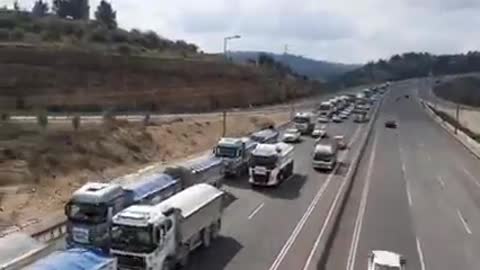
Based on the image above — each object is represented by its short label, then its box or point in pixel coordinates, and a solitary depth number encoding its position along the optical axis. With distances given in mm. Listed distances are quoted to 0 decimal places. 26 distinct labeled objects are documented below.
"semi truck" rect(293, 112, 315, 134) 85562
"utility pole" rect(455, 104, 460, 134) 96469
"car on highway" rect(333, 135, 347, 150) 68038
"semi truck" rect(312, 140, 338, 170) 57125
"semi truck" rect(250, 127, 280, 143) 60044
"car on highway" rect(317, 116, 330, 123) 105000
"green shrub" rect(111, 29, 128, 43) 156125
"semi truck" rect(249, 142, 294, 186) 47469
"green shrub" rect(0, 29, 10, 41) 123125
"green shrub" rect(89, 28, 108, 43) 147900
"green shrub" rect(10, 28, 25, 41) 124750
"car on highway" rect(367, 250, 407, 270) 25047
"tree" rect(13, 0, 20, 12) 169862
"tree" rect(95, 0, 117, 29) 178612
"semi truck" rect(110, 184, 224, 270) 25000
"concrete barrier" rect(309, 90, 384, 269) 32188
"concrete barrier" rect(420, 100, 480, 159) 77038
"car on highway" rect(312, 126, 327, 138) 82825
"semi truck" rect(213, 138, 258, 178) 50062
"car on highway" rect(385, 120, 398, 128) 100188
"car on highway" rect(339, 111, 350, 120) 111694
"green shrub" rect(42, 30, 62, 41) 129538
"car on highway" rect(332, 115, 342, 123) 107025
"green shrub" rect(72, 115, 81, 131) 63075
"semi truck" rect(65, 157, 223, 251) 27844
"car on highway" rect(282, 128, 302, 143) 75625
